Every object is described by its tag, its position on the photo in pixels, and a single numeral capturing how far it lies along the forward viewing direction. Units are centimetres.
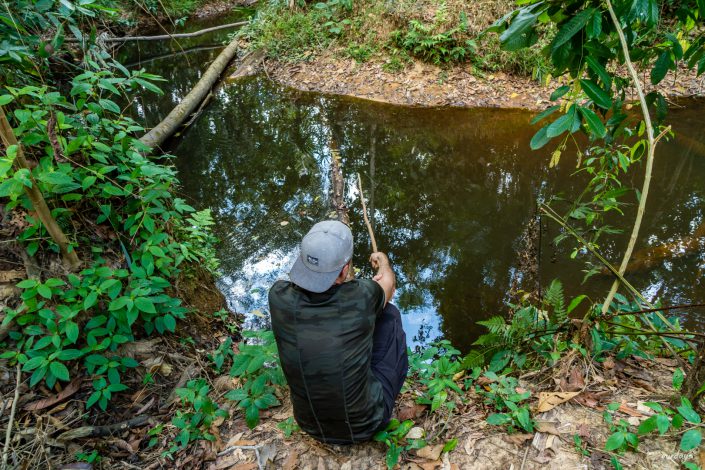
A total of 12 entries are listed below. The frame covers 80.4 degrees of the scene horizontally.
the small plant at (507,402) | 225
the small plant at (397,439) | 221
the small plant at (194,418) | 243
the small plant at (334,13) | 1000
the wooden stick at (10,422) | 207
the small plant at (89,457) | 229
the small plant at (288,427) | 246
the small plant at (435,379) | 241
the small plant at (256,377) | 244
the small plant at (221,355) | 304
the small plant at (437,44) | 865
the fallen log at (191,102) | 684
